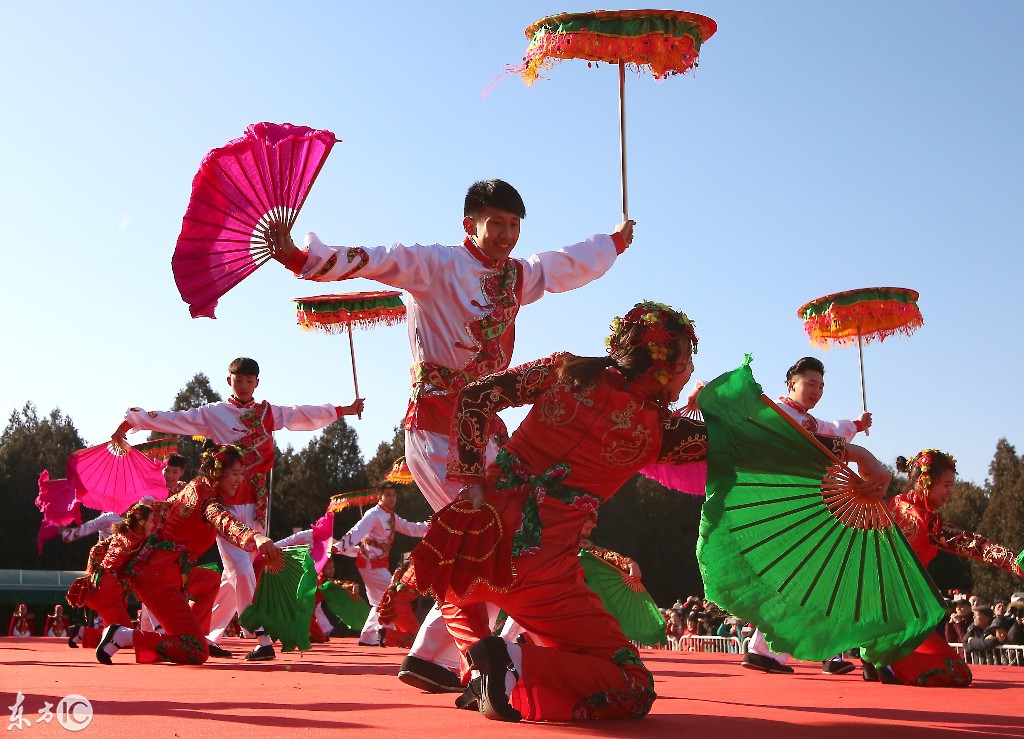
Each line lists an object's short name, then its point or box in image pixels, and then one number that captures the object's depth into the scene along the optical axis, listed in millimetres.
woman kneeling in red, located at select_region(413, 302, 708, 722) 3404
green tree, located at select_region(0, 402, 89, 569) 31656
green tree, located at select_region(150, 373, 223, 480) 40125
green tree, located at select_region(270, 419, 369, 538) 36344
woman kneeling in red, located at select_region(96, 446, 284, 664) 6879
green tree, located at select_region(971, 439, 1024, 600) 24656
